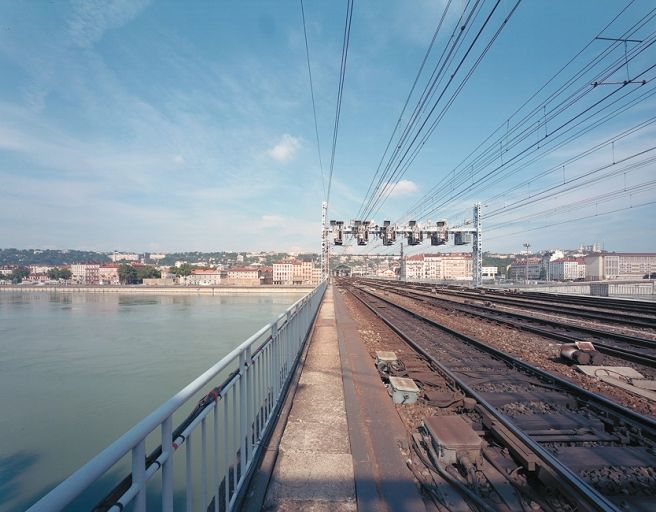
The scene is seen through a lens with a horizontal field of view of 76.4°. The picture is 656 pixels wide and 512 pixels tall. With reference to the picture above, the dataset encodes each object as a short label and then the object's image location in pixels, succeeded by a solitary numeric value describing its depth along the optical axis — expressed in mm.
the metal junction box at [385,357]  7641
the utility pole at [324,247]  33281
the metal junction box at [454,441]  3445
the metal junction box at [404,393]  5379
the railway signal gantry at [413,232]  30734
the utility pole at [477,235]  33122
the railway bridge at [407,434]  2590
